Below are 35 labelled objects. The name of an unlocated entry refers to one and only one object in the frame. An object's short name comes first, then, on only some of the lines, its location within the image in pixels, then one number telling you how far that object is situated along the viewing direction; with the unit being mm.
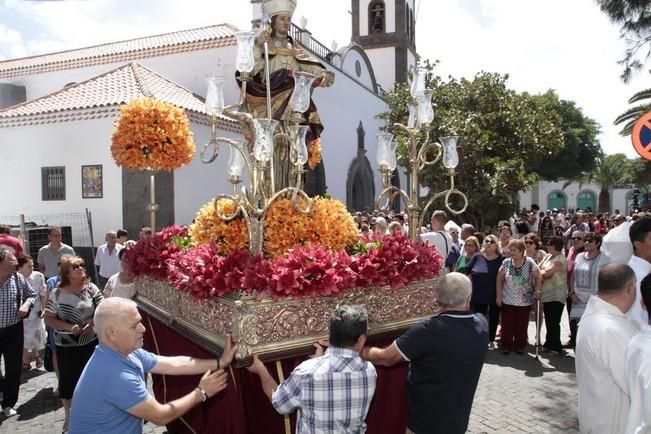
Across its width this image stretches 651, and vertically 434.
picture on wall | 13039
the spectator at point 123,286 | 5184
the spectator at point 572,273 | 7148
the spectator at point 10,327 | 4793
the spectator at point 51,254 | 7422
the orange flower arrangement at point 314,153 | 5152
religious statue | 4613
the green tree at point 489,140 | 13984
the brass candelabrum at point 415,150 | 4289
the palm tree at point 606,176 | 43206
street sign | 5398
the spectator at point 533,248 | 7562
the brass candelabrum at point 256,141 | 3281
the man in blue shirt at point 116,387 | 2430
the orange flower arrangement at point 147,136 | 4473
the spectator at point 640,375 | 2352
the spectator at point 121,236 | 8305
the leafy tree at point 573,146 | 37031
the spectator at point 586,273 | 6496
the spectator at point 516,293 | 6918
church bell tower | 29141
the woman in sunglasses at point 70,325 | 4367
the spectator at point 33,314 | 6304
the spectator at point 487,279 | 7160
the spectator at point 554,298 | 6988
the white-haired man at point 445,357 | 2963
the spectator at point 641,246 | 3809
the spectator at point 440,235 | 7062
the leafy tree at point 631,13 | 9344
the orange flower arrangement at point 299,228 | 3854
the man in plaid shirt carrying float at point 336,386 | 2414
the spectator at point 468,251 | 7669
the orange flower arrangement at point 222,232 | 4008
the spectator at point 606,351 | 2789
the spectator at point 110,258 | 8039
